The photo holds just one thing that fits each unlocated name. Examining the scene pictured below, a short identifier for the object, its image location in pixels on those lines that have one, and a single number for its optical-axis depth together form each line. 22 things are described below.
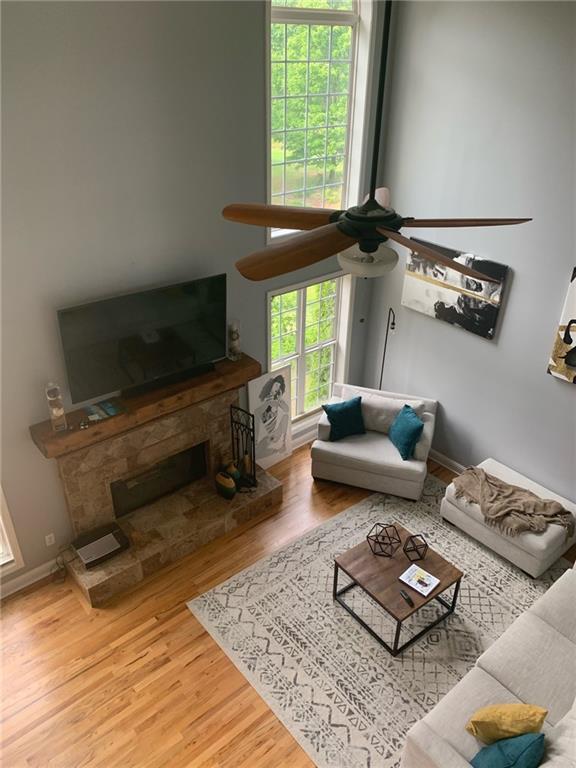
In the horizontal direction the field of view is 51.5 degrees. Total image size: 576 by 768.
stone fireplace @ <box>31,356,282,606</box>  4.74
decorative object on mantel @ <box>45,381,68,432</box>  4.38
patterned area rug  4.03
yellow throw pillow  3.22
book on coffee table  4.38
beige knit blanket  5.03
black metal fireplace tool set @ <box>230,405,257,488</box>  5.74
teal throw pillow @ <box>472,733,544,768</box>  3.03
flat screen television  4.39
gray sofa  3.28
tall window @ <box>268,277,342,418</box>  6.09
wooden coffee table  4.29
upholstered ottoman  4.95
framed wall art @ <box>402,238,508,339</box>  5.36
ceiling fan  2.19
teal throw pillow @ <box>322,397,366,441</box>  5.97
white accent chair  5.77
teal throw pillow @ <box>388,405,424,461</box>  5.74
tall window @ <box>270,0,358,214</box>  5.02
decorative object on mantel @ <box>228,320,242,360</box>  5.42
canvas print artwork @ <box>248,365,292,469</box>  5.98
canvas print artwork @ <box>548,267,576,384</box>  4.78
